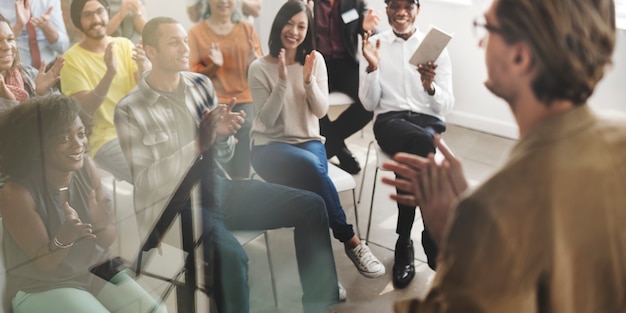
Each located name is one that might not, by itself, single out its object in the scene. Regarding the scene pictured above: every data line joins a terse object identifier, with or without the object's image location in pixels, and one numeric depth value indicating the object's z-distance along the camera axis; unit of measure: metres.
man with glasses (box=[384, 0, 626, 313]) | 1.15
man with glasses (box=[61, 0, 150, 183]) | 1.90
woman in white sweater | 2.09
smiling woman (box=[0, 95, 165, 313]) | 1.91
